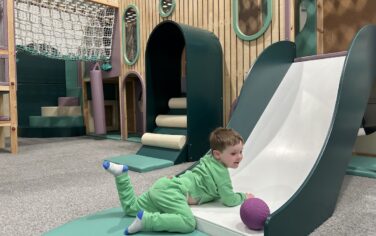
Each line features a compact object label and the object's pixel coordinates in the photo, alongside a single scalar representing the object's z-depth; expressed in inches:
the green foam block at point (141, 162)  136.0
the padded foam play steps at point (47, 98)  309.4
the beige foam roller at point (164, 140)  148.8
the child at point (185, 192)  65.7
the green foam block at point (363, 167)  118.0
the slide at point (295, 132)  67.2
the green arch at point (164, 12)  208.5
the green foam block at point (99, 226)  66.9
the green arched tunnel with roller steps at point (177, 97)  149.4
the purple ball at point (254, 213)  62.0
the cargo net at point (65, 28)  223.5
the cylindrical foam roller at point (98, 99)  261.3
